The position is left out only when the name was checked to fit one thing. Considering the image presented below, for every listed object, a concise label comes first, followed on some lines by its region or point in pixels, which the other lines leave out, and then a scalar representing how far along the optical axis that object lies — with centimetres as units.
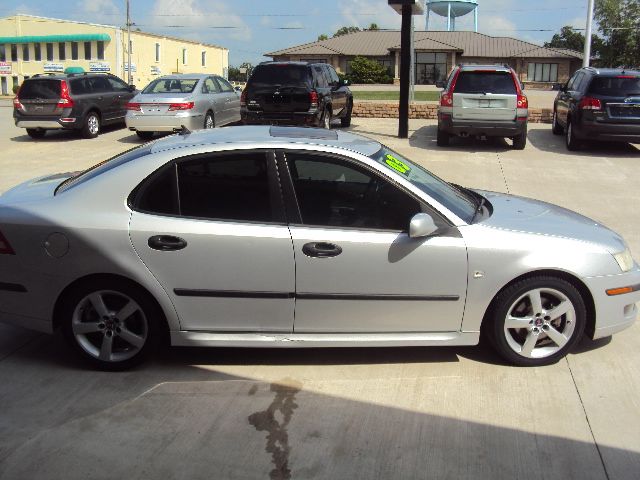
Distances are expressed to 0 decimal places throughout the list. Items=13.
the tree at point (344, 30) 10519
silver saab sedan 421
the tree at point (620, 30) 5994
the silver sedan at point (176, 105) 1527
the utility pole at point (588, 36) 2390
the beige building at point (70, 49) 7106
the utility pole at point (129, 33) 6069
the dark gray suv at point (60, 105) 1656
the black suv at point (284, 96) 1477
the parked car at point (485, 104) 1398
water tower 6600
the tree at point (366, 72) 5744
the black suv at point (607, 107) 1333
